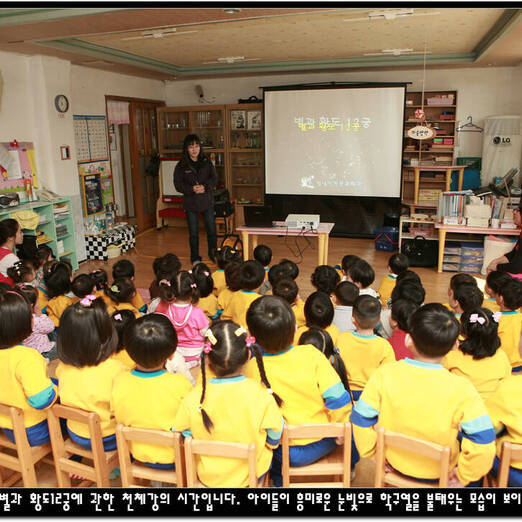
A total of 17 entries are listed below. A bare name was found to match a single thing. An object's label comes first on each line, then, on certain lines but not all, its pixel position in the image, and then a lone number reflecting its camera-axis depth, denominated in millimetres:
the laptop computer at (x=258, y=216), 5095
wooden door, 7395
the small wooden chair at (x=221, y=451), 1406
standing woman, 5371
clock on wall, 5359
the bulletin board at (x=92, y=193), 6391
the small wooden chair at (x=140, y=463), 1516
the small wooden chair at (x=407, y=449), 1398
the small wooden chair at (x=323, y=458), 1527
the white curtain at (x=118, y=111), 6879
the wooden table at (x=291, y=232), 4875
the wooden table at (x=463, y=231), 4988
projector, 4859
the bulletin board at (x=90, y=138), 6215
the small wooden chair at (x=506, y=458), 1414
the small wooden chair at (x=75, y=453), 1649
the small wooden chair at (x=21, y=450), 1683
